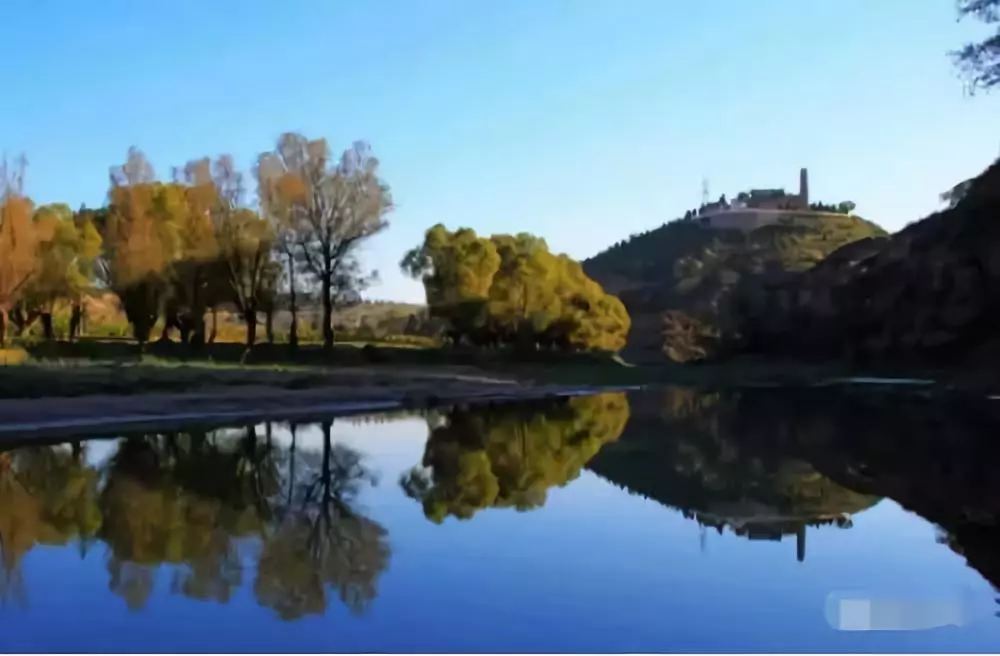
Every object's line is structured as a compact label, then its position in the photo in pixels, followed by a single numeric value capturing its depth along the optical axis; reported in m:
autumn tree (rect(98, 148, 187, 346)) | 53.66
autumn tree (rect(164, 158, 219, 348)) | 54.34
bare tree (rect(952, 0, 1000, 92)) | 30.33
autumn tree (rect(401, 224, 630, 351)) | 60.38
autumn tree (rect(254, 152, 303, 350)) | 54.03
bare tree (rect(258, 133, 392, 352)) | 54.09
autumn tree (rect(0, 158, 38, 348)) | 50.34
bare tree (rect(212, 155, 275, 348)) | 54.25
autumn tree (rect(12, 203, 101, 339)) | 53.34
